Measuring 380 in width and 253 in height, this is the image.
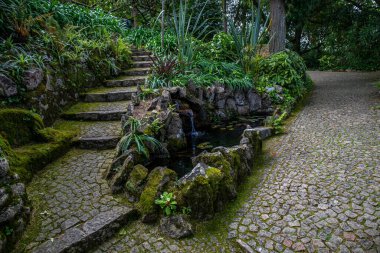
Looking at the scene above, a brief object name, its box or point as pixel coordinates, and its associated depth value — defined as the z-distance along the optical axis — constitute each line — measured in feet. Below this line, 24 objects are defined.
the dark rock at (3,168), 6.71
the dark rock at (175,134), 12.28
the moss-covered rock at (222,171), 8.22
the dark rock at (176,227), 6.96
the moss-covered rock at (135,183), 8.11
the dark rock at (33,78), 11.41
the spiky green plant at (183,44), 16.28
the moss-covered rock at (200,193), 7.47
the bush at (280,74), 20.34
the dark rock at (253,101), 18.76
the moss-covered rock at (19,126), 9.64
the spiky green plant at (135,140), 9.77
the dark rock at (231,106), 18.01
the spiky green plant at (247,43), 19.71
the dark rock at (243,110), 18.43
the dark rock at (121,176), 8.45
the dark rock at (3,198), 6.30
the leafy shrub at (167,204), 7.36
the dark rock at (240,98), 18.39
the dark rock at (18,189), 6.85
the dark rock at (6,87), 10.48
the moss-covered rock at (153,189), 7.48
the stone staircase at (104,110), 11.23
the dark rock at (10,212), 6.25
